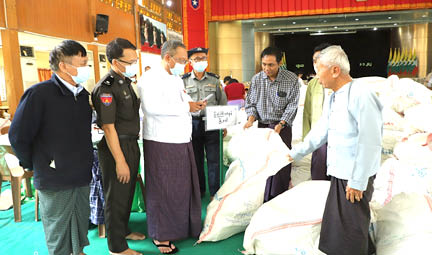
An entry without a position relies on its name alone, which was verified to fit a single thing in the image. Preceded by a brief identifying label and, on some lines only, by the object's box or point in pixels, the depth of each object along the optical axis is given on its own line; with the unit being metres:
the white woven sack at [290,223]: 1.87
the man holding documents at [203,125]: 3.03
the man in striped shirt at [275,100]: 2.71
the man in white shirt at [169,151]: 2.06
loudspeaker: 6.61
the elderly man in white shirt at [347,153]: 1.45
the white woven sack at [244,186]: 2.37
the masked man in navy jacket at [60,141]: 1.54
